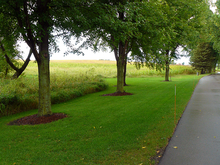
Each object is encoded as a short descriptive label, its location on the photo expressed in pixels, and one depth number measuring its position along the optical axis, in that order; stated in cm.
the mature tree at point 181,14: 1650
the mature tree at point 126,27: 848
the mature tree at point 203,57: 5916
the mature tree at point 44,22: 739
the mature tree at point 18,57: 1557
